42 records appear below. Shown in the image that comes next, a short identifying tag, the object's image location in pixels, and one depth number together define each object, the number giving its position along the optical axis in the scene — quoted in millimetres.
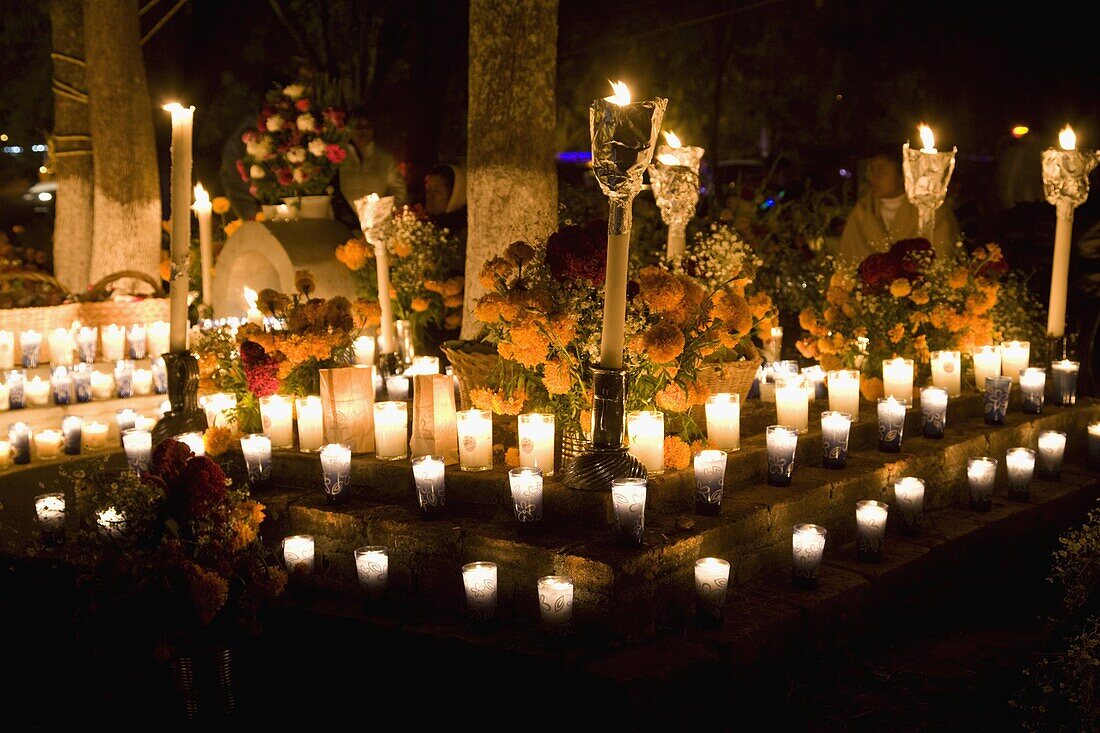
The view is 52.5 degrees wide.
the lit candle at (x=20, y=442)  6086
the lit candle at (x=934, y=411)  5184
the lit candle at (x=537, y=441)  4078
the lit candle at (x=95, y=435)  6484
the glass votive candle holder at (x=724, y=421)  4414
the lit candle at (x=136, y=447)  4820
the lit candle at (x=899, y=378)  5422
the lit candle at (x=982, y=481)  4828
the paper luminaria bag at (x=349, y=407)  4539
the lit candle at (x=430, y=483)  3924
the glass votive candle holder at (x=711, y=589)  3521
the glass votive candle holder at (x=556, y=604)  3363
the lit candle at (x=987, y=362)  5844
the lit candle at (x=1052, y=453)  5367
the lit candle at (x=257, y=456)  4430
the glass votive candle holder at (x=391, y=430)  4406
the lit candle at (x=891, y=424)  4852
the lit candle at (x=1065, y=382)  6102
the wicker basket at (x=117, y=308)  7516
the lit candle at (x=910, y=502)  4504
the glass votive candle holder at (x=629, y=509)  3527
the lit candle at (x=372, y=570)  3750
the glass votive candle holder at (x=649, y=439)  4059
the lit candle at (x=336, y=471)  4133
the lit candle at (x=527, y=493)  3758
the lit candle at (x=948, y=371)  5684
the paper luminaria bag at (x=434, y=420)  4375
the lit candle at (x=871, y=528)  4176
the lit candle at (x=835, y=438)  4562
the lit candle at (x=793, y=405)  4816
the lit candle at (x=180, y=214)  4762
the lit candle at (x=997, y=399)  5445
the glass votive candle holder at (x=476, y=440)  4141
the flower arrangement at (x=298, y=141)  7965
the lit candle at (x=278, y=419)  4688
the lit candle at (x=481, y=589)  3518
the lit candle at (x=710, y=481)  3879
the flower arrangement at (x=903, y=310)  5652
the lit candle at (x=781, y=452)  4266
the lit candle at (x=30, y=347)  6969
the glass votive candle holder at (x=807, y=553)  3842
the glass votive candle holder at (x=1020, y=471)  5004
